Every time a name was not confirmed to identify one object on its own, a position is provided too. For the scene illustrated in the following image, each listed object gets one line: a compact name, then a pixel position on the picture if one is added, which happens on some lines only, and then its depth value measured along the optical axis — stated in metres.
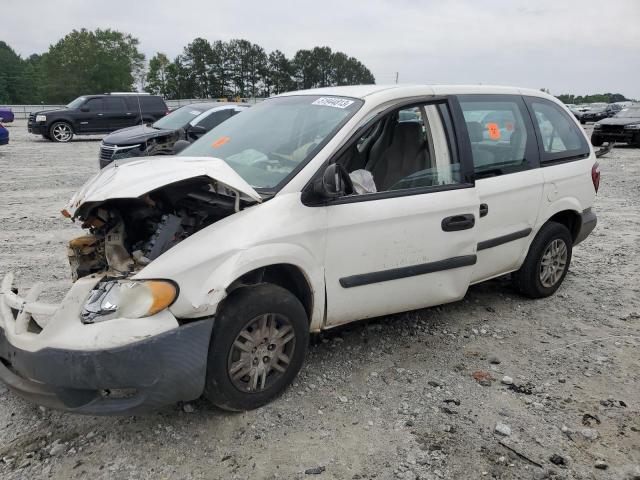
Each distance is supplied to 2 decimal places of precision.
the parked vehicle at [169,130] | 10.39
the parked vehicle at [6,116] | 28.77
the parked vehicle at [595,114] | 37.31
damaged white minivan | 2.54
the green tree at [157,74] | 84.06
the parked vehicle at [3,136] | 14.55
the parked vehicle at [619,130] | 18.50
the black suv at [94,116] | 19.34
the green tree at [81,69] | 68.12
